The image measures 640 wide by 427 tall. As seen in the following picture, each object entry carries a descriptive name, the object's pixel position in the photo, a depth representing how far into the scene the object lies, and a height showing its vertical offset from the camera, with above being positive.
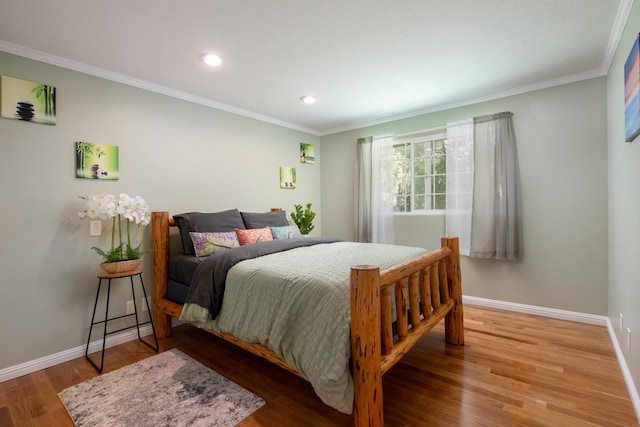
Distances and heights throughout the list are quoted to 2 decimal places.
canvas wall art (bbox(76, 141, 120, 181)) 2.42 +0.44
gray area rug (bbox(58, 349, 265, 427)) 1.64 -1.15
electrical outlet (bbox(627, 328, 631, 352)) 1.88 -0.84
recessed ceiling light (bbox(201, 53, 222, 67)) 2.33 +1.23
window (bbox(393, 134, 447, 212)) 3.71 +0.48
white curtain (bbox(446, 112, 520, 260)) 3.10 +0.24
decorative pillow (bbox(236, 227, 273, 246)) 2.87 -0.24
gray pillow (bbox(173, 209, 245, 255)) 2.77 -0.11
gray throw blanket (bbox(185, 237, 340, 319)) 2.06 -0.46
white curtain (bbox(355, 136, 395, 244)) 4.02 +0.27
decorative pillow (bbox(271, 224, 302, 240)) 3.24 -0.24
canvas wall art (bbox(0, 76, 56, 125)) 2.10 +0.84
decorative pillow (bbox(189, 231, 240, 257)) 2.63 -0.28
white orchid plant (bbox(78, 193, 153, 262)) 2.27 +0.00
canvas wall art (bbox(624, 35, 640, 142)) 1.58 +0.66
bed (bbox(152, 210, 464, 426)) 1.38 -0.56
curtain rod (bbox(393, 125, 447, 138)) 3.62 +1.01
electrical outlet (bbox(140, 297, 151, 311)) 2.77 -0.87
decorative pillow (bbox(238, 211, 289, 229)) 3.29 -0.09
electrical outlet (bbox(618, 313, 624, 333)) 2.10 -0.84
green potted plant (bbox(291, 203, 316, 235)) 4.12 -0.10
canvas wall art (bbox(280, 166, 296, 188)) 4.19 +0.49
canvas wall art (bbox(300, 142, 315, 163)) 4.52 +0.90
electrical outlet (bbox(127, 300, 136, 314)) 2.68 -0.86
